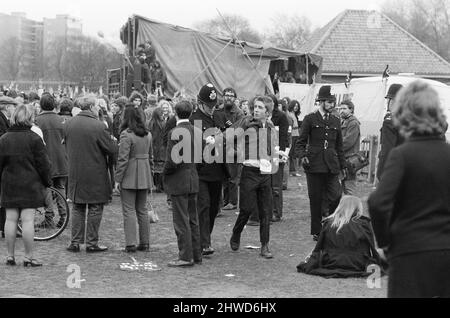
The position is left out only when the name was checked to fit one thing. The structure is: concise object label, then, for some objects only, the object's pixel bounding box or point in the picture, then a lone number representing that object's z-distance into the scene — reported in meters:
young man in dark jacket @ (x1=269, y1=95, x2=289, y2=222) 11.85
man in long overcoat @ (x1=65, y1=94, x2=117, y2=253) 9.78
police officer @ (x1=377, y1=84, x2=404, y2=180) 8.76
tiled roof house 43.56
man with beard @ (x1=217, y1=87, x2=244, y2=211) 10.81
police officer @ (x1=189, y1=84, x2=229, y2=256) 9.40
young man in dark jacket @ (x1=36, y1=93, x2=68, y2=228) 11.70
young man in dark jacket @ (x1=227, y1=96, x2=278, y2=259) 9.58
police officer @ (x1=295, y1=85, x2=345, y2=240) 10.42
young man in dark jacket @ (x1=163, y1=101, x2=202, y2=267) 8.89
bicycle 10.82
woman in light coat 9.90
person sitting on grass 8.50
